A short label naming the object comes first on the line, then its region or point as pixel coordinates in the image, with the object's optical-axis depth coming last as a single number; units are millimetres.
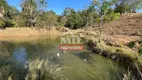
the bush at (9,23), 14205
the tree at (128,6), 16117
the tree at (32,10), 15436
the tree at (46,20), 16006
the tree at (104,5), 9399
